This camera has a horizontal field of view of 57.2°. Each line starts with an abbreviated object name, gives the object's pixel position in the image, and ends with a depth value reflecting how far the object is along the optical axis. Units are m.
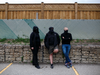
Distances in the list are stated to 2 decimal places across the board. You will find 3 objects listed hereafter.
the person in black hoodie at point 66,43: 4.08
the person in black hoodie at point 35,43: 3.93
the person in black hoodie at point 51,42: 3.93
